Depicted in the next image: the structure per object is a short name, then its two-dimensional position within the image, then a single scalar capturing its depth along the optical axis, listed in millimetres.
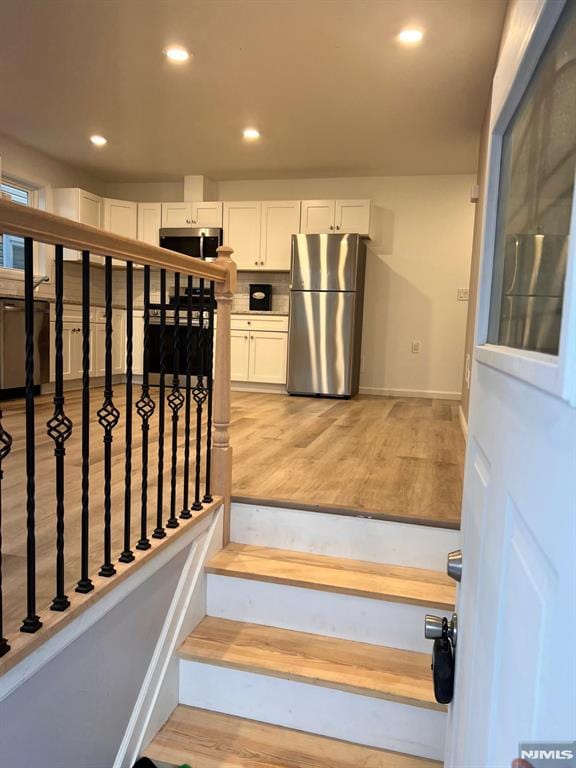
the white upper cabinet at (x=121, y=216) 5848
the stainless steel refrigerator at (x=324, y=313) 5098
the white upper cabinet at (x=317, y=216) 5395
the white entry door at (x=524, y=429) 372
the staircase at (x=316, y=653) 1615
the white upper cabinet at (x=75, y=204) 5434
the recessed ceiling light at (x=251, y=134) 4375
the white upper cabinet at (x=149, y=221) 5859
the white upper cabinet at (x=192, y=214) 5703
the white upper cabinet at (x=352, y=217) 5309
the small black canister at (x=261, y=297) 5801
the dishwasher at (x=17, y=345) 4297
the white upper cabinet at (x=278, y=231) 5512
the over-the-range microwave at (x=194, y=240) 5609
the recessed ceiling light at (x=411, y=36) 2842
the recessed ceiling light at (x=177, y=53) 3094
